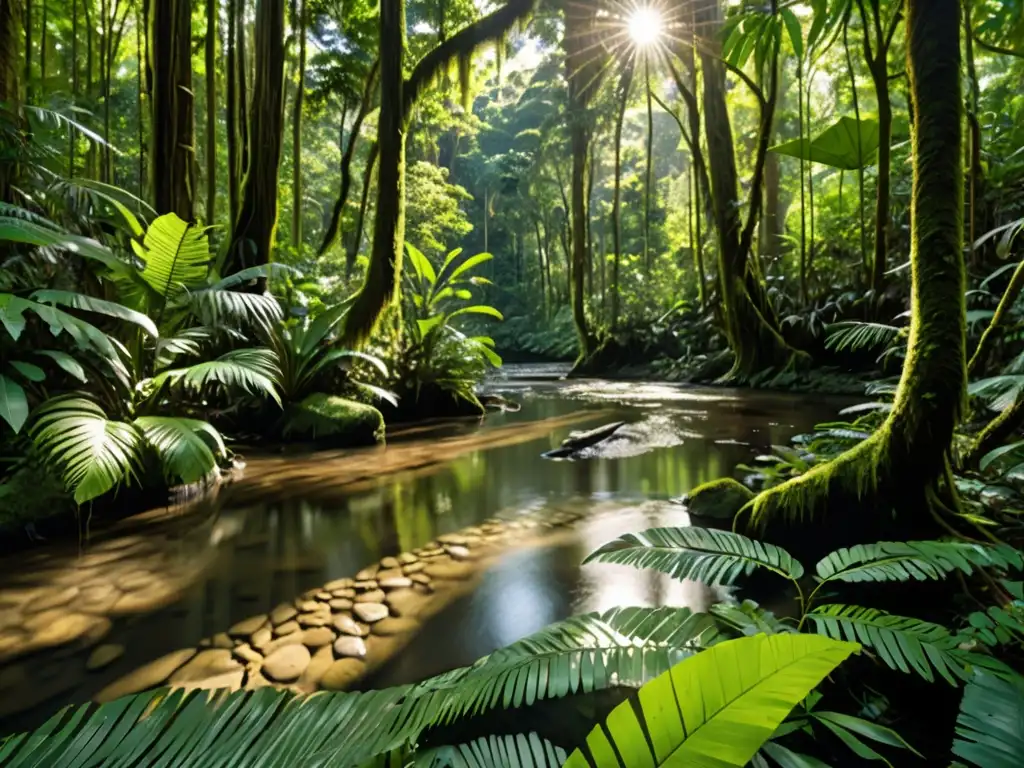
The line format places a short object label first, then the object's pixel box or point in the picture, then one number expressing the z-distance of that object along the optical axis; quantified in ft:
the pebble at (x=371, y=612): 6.47
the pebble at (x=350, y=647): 5.71
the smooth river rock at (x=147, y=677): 4.96
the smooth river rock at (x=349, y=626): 6.15
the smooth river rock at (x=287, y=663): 5.31
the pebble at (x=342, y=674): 5.18
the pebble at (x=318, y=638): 5.88
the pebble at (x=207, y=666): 5.22
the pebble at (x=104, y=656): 5.45
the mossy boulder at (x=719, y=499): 9.11
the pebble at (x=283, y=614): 6.36
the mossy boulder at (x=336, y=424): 17.79
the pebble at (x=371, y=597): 6.93
